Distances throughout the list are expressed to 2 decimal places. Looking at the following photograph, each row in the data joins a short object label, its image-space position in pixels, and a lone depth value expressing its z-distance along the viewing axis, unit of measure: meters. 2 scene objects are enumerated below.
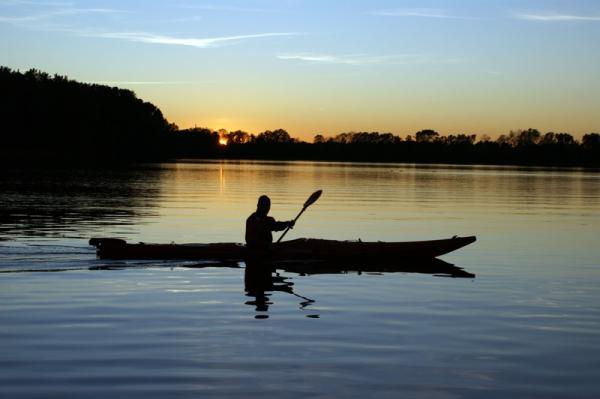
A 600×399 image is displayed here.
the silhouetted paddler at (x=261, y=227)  17.78
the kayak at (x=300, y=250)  17.75
